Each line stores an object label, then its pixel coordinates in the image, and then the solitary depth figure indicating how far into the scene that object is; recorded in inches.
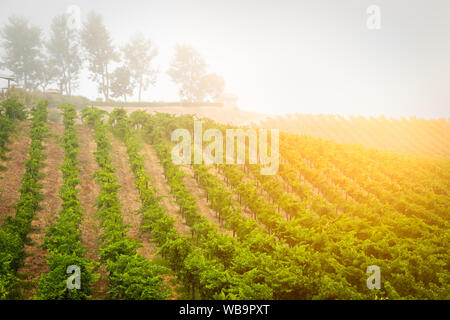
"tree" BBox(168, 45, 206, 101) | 2743.6
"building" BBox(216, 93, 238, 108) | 2872.3
